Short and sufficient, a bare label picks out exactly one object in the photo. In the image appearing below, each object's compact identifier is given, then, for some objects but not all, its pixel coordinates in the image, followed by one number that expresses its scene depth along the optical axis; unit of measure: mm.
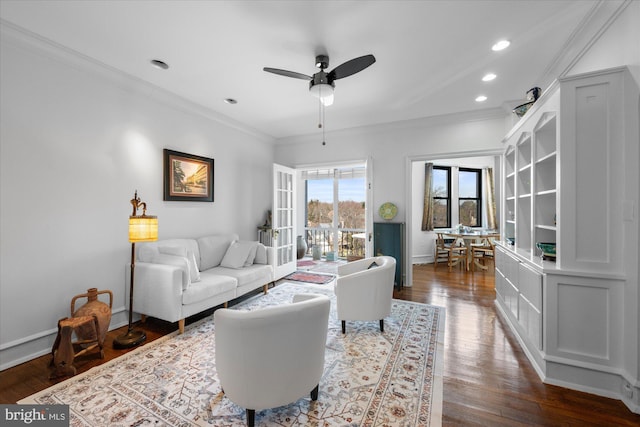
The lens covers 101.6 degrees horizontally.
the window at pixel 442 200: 7031
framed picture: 3557
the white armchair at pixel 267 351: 1461
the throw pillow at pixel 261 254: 4227
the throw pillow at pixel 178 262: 2814
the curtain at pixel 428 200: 6668
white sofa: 2762
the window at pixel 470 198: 7102
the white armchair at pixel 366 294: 2766
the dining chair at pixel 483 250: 5633
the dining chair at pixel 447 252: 5801
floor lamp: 2545
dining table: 5641
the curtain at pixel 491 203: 6754
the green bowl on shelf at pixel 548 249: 2297
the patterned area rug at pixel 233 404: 1688
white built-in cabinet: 1820
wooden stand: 2092
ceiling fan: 2252
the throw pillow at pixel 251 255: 4070
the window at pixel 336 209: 7262
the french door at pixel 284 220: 4879
